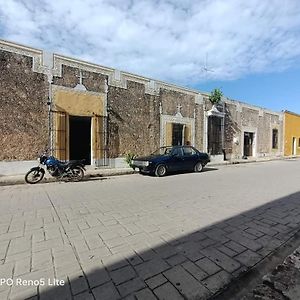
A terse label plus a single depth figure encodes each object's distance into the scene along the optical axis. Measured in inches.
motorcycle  390.9
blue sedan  473.1
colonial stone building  453.7
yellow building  1251.6
